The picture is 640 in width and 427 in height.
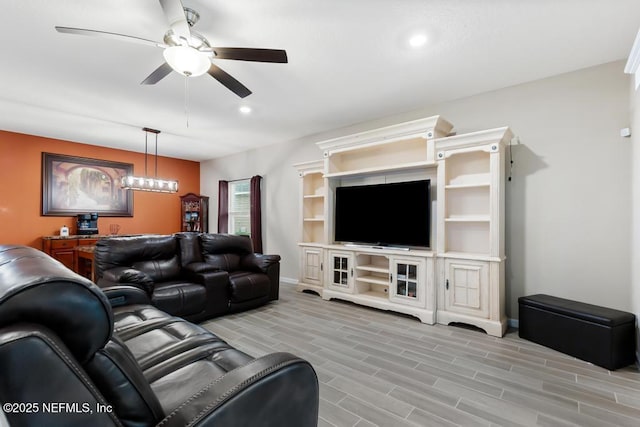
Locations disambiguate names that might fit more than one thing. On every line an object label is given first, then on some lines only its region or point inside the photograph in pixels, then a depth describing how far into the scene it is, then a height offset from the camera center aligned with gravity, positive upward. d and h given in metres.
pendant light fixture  4.78 +0.50
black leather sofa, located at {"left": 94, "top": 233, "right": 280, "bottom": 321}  3.24 -0.71
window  6.86 +0.16
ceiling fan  2.02 +1.19
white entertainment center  3.19 -0.23
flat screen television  3.76 +0.01
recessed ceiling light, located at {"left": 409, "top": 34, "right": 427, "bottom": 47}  2.48 +1.48
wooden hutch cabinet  7.28 +0.04
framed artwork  5.47 +0.51
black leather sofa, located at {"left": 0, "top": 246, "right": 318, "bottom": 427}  0.64 -0.42
